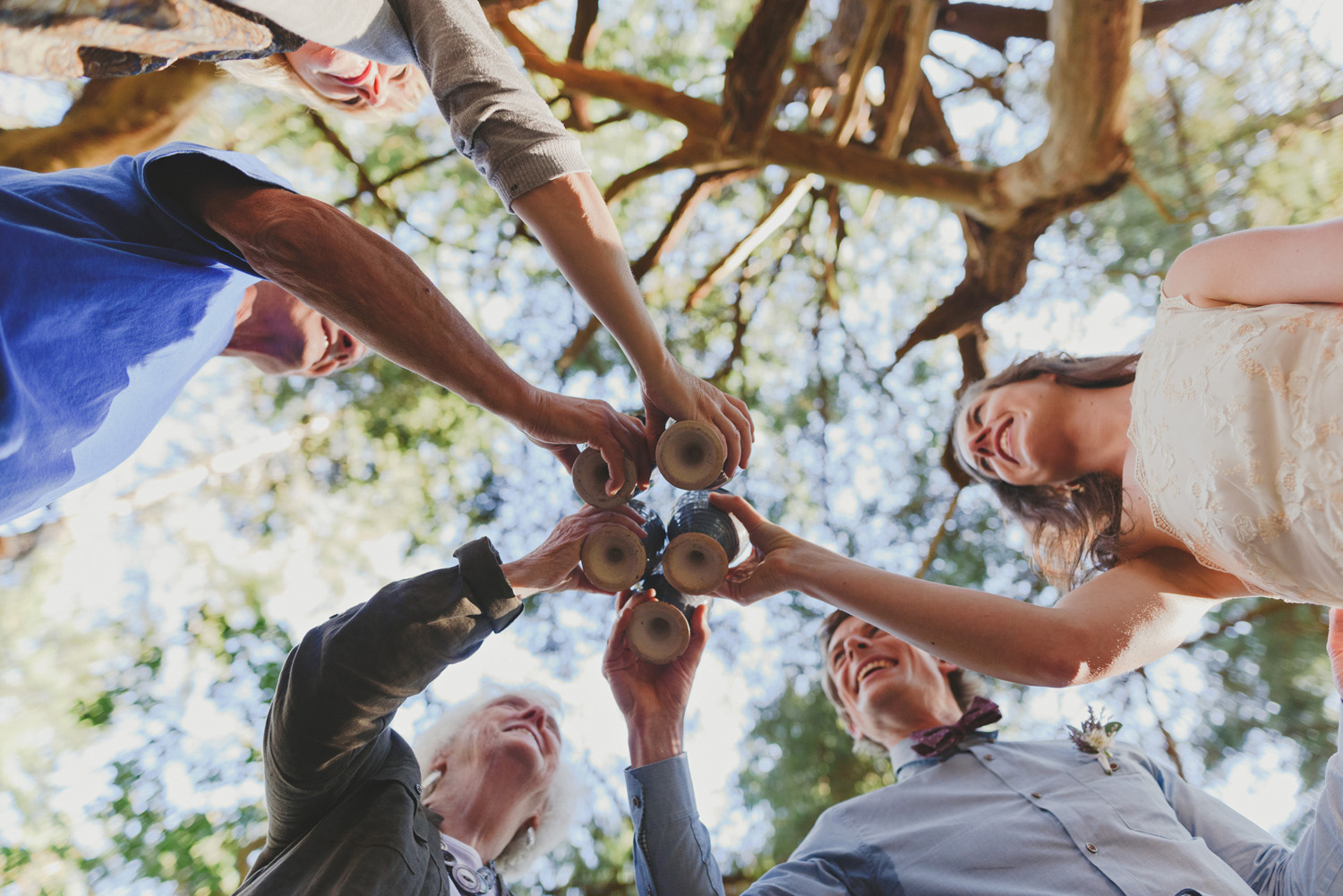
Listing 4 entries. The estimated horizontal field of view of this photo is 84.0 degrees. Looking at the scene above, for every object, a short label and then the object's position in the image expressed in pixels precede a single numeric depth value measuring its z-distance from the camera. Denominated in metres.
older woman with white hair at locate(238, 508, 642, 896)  1.65
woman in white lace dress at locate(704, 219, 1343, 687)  1.34
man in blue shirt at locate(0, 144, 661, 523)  1.18
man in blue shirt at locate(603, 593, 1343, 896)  1.99
